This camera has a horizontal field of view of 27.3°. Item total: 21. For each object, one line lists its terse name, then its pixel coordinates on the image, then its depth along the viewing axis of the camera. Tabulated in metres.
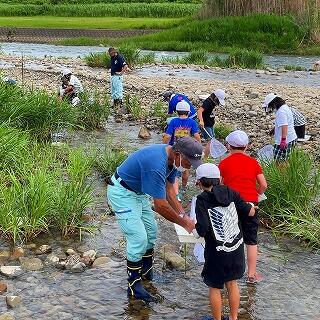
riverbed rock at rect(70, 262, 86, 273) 6.65
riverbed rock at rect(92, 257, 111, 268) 6.85
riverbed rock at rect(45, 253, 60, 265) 6.80
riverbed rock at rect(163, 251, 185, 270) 6.82
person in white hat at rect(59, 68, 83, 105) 13.81
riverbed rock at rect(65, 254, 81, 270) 6.70
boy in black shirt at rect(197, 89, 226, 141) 10.47
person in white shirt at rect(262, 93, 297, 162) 8.89
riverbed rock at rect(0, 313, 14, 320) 5.47
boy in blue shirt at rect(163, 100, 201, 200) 9.16
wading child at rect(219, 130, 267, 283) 6.41
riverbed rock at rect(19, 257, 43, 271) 6.67
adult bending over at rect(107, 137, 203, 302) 5.30
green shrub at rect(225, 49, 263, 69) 27.14
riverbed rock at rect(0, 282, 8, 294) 6.14
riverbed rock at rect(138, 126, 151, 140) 13.36
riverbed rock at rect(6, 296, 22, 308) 5.87
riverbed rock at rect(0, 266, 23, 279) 6.48
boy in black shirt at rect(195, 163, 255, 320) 5.15
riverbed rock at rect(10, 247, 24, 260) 6.88
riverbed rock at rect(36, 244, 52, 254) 7.04
